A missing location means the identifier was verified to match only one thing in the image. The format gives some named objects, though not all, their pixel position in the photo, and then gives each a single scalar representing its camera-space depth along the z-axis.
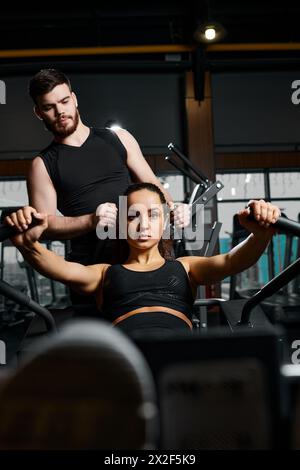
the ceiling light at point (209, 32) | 4.26
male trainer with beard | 1.54
